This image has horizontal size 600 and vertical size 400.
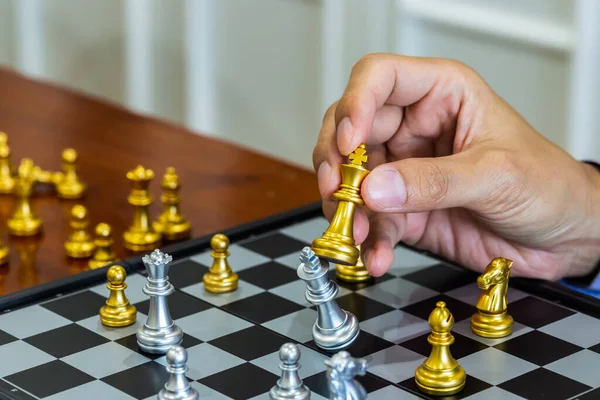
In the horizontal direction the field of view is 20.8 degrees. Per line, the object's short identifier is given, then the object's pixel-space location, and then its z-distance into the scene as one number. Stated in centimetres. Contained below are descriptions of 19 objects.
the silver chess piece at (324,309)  63
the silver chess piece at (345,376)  57
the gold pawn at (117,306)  66
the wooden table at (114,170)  78
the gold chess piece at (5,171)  87
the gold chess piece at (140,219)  77
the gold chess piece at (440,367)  60
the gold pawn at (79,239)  76
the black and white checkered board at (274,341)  61
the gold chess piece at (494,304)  65
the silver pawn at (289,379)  59
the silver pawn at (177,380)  59
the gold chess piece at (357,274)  71
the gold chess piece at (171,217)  79
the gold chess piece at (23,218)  79
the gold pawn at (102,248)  75
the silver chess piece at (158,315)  63
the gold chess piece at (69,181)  85
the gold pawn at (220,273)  69
